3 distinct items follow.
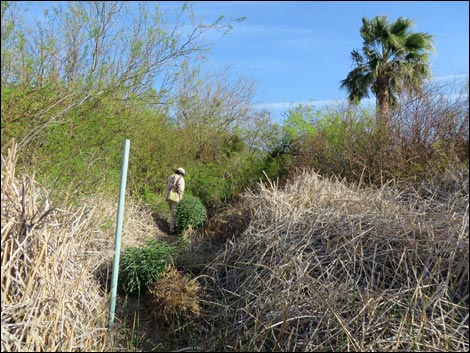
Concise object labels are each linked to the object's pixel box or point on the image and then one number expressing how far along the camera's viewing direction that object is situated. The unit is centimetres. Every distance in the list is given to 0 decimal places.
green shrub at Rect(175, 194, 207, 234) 1102
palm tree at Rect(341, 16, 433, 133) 1611
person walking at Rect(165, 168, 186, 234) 1154
